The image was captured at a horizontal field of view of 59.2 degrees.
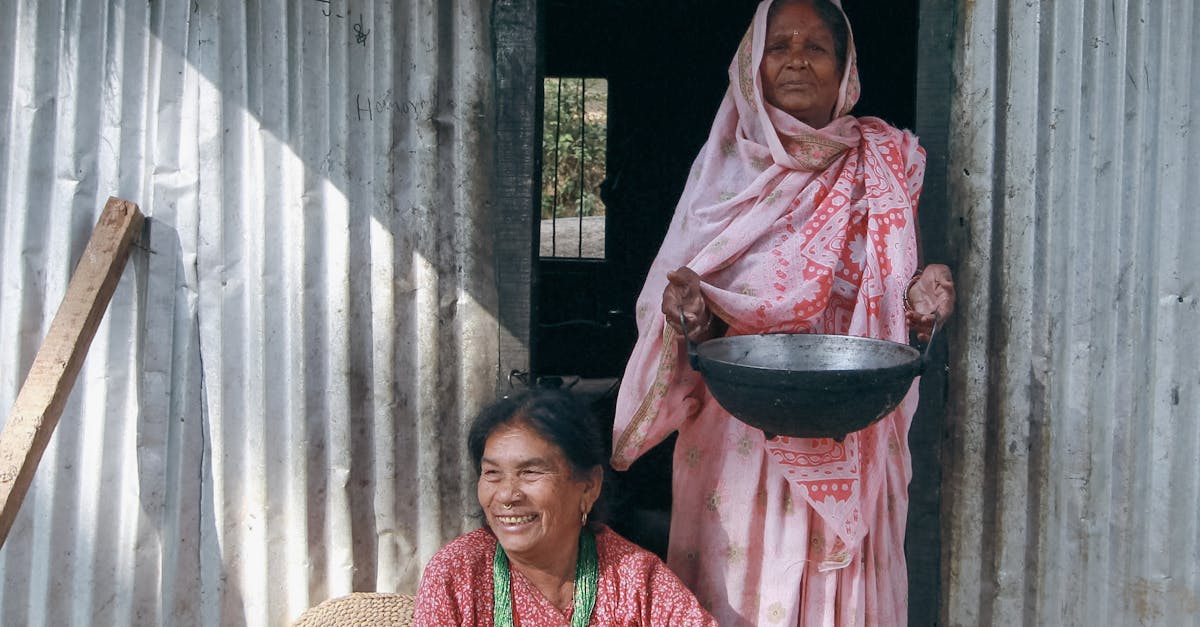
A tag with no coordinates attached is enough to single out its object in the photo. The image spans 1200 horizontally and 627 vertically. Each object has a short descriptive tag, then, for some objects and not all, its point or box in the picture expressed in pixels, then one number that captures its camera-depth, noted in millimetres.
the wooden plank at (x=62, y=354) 2512
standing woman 2566
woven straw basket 2844
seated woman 2490
